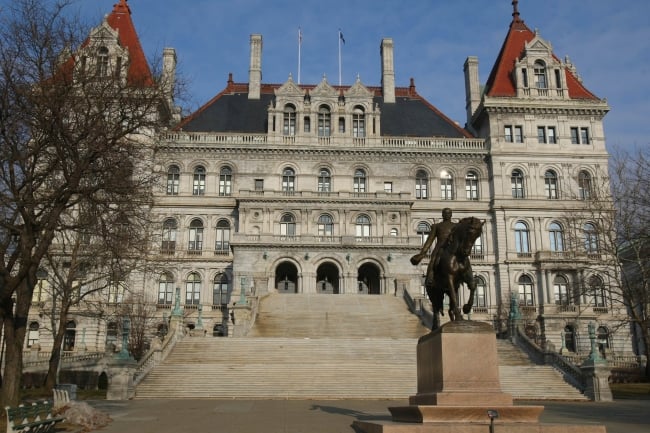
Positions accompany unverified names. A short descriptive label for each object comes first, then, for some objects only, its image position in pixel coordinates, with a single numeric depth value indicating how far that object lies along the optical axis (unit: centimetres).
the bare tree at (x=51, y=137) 1614
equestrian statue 1251
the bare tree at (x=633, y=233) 2714
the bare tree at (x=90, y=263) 1875
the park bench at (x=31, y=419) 1193
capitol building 4766
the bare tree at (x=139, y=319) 4067
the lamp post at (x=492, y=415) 995
